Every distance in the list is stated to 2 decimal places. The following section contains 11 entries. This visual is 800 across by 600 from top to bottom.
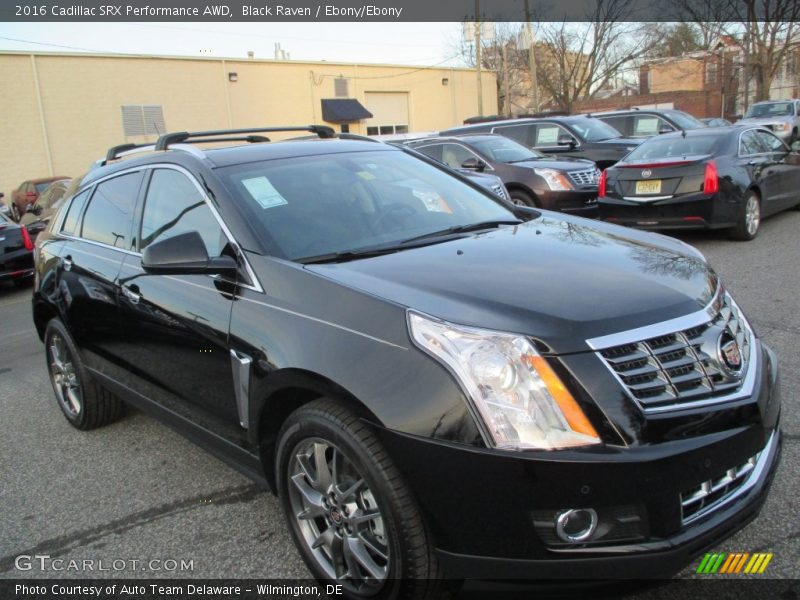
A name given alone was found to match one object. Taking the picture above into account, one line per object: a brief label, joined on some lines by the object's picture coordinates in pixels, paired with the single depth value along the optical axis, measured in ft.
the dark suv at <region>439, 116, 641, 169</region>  43.29
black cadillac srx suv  6.64
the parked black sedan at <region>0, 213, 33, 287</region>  32.78
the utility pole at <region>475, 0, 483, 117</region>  115.03
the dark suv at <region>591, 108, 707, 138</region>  50.28
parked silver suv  80.28
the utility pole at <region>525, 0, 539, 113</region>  115.23
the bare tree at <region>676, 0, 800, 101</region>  118.59
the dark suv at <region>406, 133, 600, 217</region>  33.65
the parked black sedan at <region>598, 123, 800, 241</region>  28.50
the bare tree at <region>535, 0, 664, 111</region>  139.03
